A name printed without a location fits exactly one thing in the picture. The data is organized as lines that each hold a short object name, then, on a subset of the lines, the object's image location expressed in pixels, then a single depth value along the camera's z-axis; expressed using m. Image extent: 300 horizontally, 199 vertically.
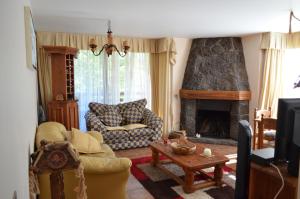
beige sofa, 2.14
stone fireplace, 5.07
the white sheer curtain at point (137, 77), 5.37
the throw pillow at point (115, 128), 4.45
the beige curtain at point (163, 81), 5.36
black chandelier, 3.26
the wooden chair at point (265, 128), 3.56
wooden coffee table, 2.76
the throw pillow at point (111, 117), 4.69
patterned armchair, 4.35
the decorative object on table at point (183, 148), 3.06
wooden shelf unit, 4.16
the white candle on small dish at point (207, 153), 3.03
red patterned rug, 2.76
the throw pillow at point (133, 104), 5.07
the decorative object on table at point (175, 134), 4.67
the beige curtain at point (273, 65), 4.60
